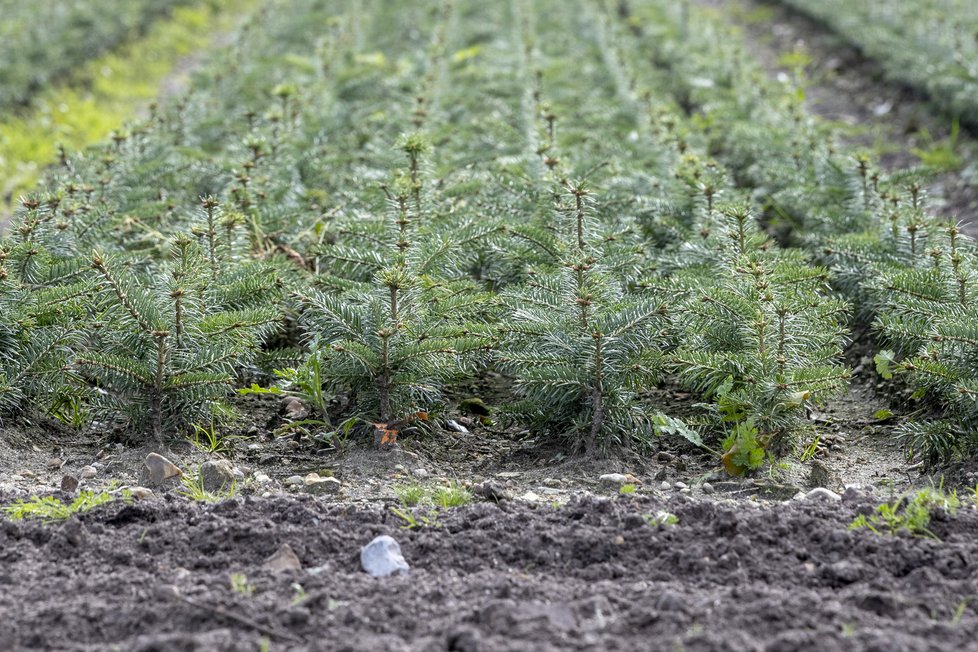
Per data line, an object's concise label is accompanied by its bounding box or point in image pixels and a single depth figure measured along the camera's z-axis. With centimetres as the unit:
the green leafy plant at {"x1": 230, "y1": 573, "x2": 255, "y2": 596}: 478
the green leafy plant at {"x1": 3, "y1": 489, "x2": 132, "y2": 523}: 563
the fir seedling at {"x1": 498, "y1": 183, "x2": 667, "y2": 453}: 666
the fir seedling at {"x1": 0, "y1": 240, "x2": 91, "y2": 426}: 678
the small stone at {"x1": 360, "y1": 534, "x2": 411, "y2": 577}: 509
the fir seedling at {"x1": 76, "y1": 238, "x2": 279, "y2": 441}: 666
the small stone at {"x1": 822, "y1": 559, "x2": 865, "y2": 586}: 489
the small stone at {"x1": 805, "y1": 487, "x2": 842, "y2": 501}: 618
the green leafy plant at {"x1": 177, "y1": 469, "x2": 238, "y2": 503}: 607
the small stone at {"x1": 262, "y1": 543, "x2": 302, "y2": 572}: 509
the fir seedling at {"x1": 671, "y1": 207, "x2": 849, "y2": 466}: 658
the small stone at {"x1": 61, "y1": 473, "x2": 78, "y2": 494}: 628
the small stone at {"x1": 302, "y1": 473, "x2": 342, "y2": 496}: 640
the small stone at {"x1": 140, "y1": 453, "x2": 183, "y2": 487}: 637
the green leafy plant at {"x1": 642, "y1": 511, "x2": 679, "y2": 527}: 544
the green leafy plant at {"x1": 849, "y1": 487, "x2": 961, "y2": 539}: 530
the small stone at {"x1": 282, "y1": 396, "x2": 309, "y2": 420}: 761
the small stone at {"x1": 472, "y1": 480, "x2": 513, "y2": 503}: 614
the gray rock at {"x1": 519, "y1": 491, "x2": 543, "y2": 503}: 621
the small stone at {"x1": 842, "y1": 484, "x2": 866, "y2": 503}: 579
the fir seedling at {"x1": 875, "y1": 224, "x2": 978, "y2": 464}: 655
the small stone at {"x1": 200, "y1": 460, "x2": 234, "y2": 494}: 636
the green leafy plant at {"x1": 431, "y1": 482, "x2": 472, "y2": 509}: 597
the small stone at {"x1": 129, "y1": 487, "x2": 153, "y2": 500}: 611
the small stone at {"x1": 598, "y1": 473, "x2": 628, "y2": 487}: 649
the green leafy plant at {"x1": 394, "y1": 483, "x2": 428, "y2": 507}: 602
